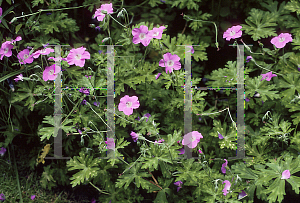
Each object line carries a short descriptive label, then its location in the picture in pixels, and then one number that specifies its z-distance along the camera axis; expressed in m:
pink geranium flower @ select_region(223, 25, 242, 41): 1.61
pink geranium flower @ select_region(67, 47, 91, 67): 1.57
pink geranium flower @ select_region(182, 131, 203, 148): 1.55
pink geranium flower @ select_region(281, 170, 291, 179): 1.54
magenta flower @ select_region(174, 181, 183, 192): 1.64
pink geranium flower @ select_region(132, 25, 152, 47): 1.57
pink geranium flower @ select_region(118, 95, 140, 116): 1.56
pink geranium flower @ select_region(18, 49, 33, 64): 1.62
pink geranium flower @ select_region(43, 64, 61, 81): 1.59
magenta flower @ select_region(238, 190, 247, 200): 1.60
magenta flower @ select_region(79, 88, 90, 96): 1.60
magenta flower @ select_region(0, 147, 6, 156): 1.73
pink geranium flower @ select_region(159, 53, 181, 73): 1.59
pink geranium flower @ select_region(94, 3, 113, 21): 1.58
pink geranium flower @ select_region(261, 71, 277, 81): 1.63
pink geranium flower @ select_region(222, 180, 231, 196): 1.57
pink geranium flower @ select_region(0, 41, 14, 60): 1.62
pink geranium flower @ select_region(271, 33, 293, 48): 1.61
